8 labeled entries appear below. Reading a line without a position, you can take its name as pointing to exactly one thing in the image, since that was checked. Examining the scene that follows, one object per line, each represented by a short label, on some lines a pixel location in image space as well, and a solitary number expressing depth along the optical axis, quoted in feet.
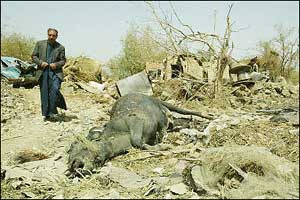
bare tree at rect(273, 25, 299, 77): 65.44
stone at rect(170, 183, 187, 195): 11.91
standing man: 21.24
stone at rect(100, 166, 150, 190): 12.87
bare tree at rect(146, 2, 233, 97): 29.07
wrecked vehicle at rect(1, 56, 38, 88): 31.71
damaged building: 31.94
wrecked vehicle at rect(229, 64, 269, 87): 34.96
